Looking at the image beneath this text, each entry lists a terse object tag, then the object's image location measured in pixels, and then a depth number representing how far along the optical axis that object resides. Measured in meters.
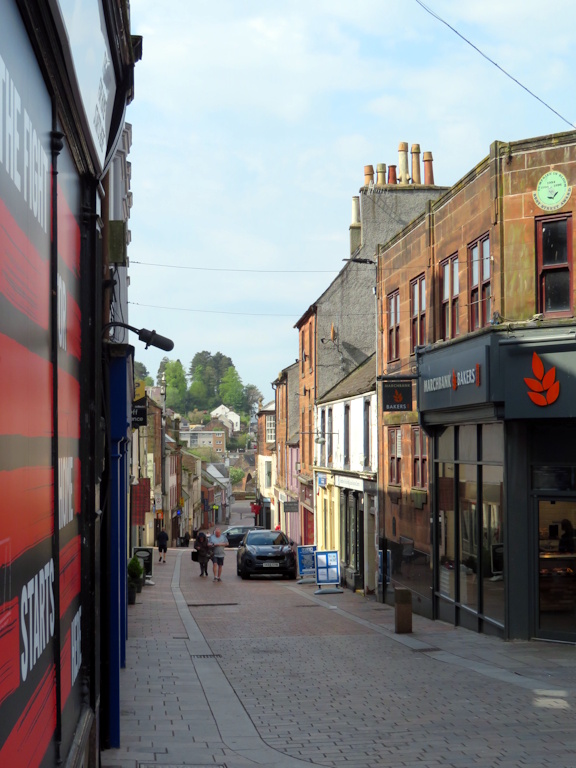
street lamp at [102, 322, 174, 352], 8.77
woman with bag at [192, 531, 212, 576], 30.67
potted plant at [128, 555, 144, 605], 21.29
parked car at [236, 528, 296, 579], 30.08
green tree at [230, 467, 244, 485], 163.12
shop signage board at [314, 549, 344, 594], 25.86
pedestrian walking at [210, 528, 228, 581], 29.28
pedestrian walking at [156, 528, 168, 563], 41.62
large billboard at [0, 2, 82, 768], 2.91
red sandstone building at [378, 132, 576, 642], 14.70
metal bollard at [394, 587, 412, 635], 16.58
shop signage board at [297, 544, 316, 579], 28.38
